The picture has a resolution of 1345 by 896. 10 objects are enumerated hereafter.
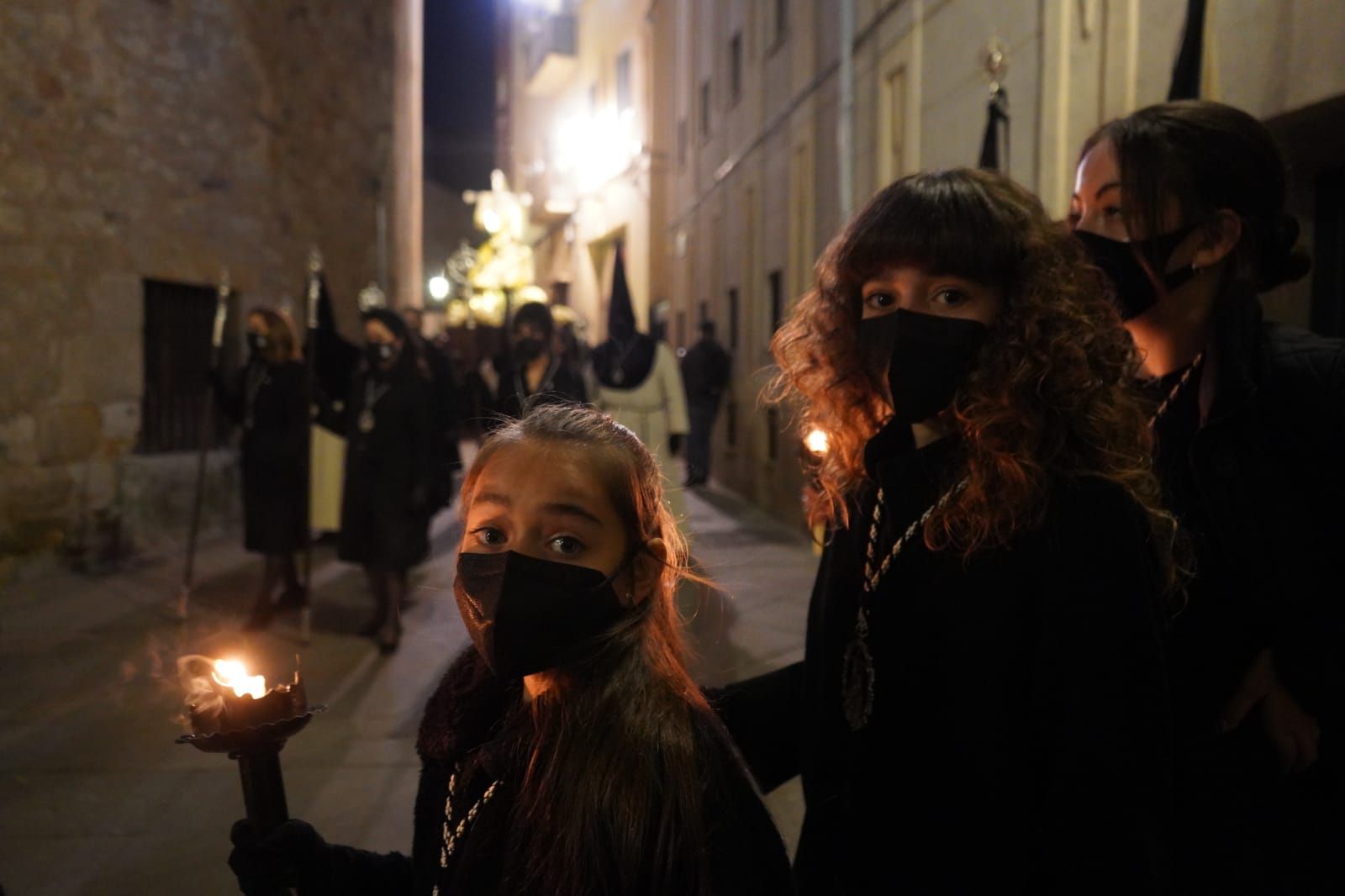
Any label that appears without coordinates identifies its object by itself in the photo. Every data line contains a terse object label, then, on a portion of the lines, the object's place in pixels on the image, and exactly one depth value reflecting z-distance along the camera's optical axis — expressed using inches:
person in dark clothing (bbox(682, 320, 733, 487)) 493.0
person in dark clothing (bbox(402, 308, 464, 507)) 248.7
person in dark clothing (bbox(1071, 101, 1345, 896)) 61.2
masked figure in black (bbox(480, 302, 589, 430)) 240.8
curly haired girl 50.1
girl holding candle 49.2
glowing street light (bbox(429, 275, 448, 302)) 1173.7
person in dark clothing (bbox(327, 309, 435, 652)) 235.9
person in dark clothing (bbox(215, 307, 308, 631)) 243.3
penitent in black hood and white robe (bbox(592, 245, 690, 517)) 271.4
